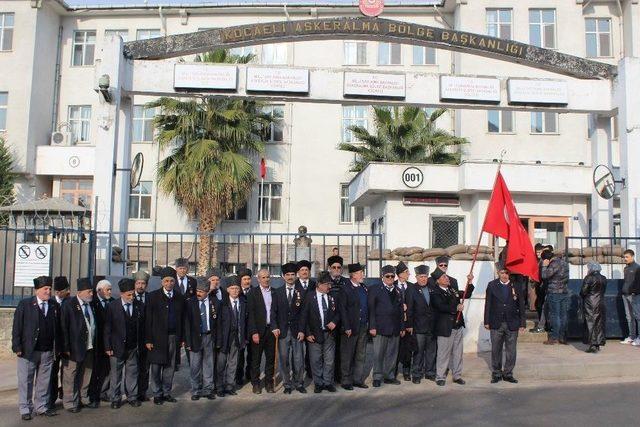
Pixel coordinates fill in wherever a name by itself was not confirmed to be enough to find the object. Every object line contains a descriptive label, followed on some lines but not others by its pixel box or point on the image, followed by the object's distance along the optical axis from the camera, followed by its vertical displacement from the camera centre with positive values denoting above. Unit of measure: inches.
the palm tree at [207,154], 973.2 +148.1
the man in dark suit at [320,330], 355.9 -39.2
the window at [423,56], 1142.3 +343.6
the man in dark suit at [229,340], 348.5 -44.4
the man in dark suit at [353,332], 362.9 -41.2
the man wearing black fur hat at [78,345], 315.9 -43.6
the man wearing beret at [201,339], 339.0 -42.7
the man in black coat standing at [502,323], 373.7 -35.9
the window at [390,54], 1143.0 +346.7
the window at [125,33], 1173.1 +384.6
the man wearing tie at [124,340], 324.8 -42.4
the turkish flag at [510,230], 397.1 +17.4
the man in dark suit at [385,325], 368.8 -37.5
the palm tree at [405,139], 936.3 +167.0
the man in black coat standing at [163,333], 331.3 -39.5
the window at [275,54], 1144.8 +344.4
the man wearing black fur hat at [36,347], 303.3 -43.3
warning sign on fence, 434.6 -6.4
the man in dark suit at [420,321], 376.2 -35.4
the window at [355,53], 1140.5 +346.2
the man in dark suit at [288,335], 356.2 -42.2
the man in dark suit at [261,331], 353.7 -40.0
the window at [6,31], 1115.9 +367.6
